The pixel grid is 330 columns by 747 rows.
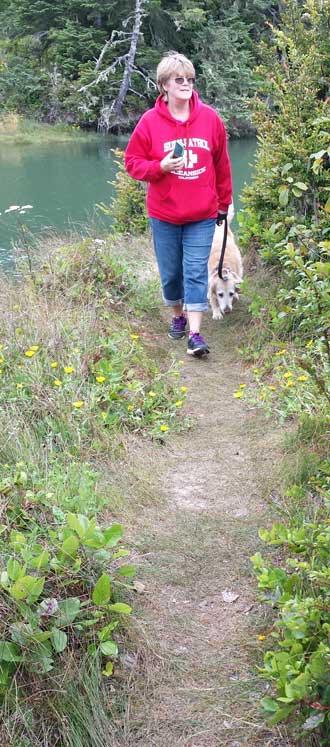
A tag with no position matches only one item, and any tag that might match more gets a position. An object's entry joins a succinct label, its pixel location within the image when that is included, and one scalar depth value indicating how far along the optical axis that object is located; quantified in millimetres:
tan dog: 5887
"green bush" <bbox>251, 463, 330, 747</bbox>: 1641
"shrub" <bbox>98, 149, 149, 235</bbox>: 9188
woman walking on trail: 4672
